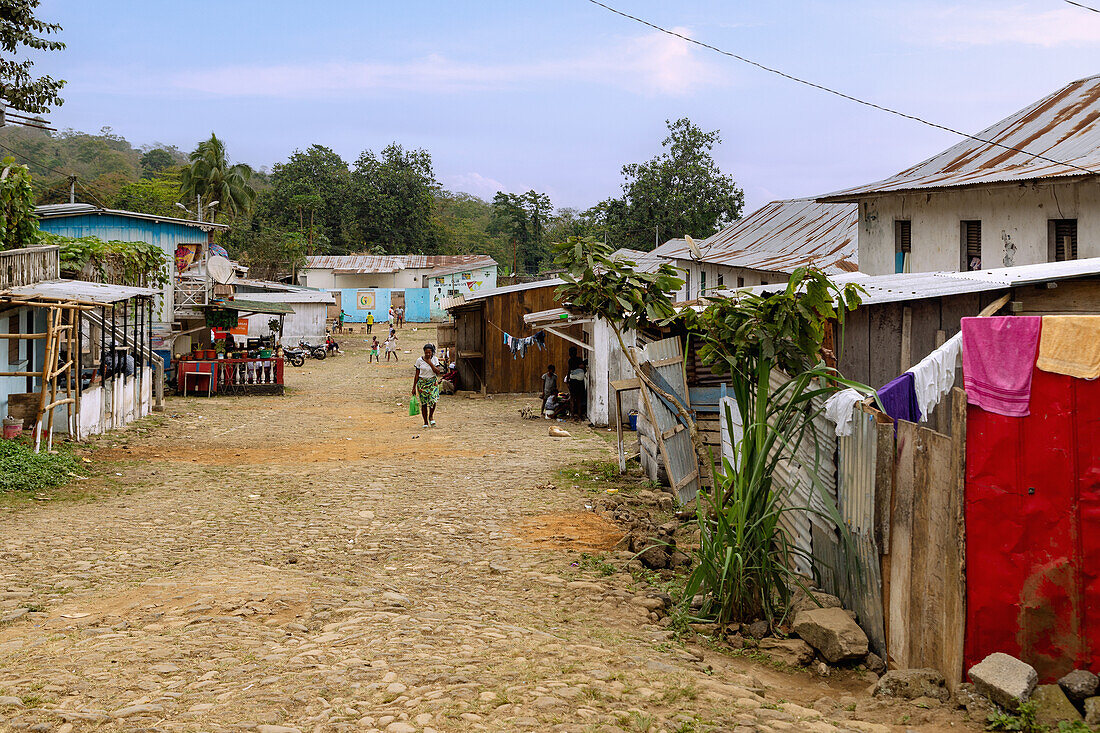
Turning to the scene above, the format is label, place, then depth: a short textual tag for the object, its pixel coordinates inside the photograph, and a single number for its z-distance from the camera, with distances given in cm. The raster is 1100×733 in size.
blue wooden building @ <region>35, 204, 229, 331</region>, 2436
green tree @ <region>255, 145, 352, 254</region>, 6195
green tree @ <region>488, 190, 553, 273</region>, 6856
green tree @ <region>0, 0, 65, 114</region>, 1820
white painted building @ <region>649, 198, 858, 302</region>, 2133
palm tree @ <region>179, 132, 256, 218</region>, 5206
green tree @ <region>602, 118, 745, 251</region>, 4450
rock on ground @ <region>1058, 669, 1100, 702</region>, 392
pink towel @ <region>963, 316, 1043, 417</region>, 426
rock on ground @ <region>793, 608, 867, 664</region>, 498
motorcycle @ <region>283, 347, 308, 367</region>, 3450
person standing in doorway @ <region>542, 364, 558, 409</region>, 2009
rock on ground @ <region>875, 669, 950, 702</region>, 436
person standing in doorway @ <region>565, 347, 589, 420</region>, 1966
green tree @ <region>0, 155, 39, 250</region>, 1633
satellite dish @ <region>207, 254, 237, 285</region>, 2553
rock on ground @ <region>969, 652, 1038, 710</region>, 394
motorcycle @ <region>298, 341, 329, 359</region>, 3797
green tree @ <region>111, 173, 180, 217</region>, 4866
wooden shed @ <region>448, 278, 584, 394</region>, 2456
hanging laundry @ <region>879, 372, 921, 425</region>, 524
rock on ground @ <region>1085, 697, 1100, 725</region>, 376
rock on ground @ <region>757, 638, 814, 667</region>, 515
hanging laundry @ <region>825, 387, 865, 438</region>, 522
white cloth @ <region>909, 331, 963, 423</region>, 504
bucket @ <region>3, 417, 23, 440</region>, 1305
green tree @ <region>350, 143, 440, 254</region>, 6512
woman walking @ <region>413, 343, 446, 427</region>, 1745
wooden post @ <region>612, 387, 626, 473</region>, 1235
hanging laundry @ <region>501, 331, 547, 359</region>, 2353
